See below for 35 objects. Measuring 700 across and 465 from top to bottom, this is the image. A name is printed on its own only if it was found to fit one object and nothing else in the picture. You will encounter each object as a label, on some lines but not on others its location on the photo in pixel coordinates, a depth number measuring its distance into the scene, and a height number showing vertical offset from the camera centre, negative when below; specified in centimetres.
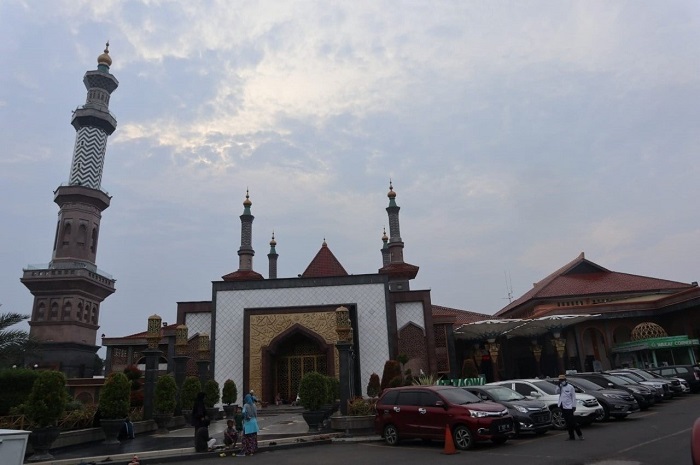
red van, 977 -84
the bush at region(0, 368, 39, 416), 1473 +25
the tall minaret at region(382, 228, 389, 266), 4194 +1052
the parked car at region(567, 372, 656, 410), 1471 -57
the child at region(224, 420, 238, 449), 1190 -120
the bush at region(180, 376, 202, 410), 1888 -16
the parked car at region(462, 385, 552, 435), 1088 -81
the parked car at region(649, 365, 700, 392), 1938 -33
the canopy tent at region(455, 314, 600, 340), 2541 +239
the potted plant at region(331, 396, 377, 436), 1338 -106
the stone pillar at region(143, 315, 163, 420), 1722 +86
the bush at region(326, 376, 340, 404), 1932 -36
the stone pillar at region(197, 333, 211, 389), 2214 +136
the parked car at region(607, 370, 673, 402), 1604 -61
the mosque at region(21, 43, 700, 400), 2450 +253
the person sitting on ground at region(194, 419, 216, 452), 1156 -121
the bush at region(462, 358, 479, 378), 1933 +16
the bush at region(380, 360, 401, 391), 1681 +20
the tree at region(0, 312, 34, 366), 1551 +178
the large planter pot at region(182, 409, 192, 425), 1931 -104
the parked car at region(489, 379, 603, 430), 1192 -80
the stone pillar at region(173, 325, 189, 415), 1973 +110
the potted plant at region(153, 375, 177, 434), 1675 -43
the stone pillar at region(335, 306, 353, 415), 1482 +85
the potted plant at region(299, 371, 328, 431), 1448 -44
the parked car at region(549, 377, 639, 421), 1270 -88
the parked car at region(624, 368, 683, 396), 1780 -53
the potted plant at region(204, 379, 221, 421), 1995 -31
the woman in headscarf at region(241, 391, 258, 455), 1102 -96
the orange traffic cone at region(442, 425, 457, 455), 957 -133
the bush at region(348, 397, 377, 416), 1386 -78
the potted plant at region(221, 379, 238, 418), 2166 -43
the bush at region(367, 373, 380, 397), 1855 -31
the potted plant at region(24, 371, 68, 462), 1141 -37
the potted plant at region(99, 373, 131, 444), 1367 -39
